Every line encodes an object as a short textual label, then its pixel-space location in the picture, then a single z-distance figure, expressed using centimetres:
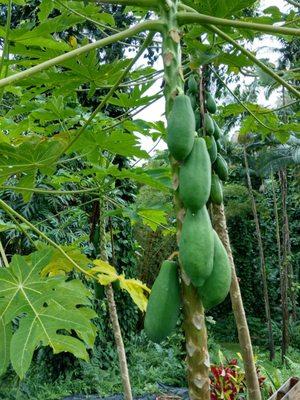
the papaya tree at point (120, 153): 93
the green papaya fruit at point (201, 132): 188
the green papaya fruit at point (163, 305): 92
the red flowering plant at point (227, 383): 440
